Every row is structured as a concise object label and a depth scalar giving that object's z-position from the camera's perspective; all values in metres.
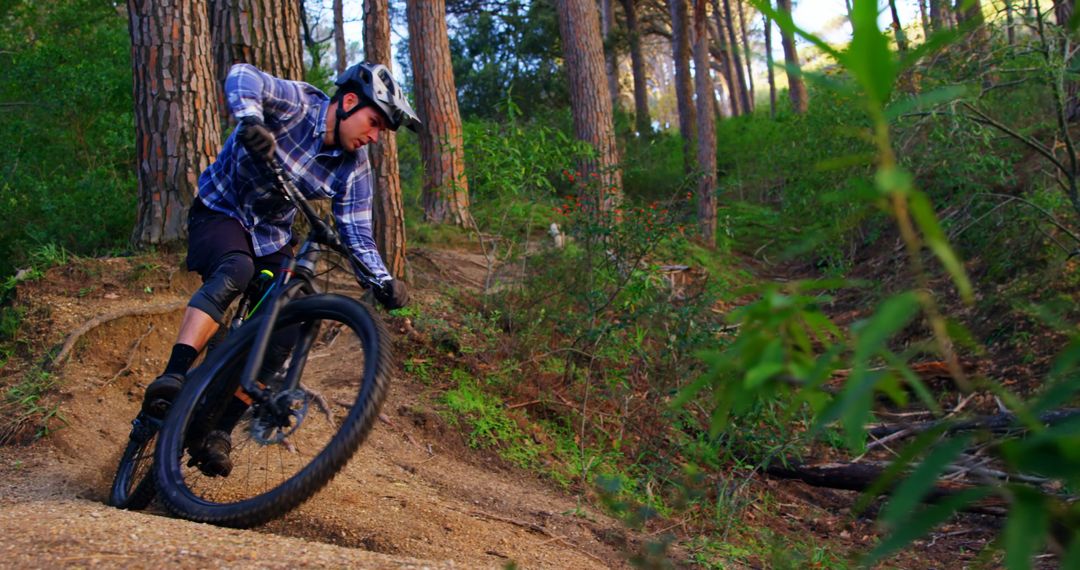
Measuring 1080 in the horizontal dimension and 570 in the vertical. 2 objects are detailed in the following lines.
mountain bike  3.42
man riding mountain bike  3.99
